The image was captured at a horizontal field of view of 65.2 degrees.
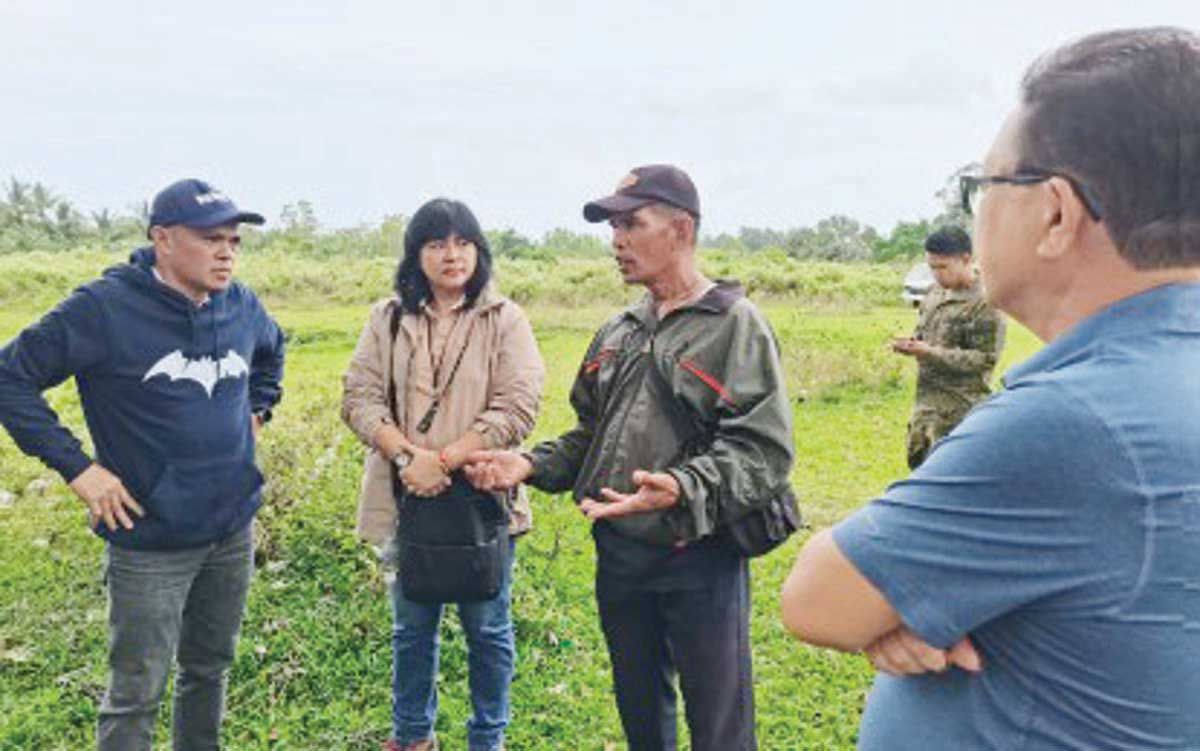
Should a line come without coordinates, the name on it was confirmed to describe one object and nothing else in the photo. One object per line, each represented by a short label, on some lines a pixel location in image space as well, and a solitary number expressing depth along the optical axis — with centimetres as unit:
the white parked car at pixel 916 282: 2083
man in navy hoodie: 289
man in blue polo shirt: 102
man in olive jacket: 252
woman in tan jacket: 323
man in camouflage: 501
